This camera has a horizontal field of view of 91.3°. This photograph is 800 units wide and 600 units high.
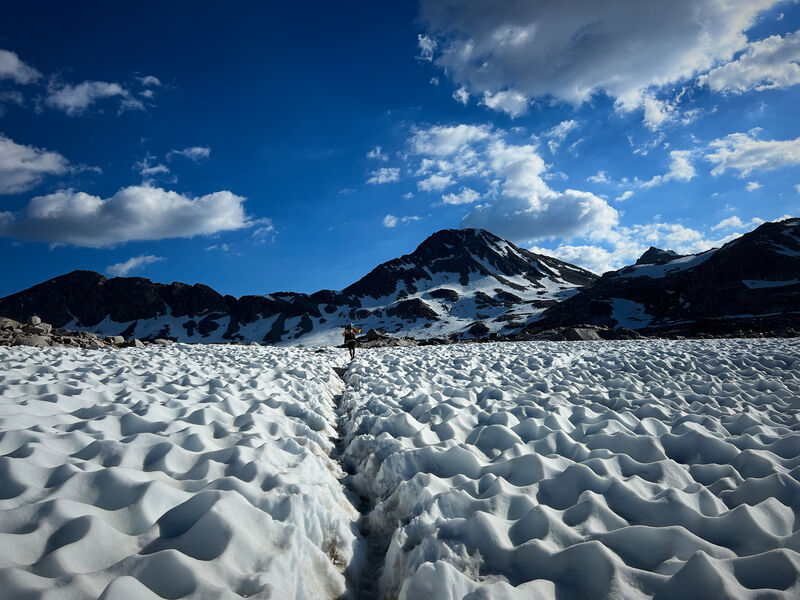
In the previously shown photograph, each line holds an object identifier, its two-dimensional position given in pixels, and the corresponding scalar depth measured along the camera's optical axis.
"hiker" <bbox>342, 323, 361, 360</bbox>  16.78
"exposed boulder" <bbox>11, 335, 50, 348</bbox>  16.73
